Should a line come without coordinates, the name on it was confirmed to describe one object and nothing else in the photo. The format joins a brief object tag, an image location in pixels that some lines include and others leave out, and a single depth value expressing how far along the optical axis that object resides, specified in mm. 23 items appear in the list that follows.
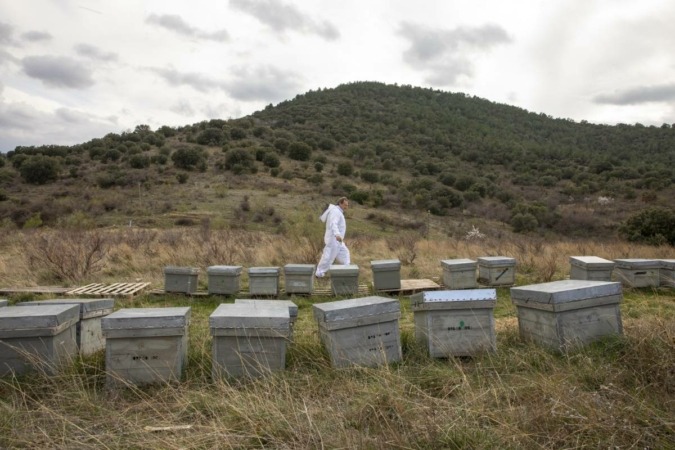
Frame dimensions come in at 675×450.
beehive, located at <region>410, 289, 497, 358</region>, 4840
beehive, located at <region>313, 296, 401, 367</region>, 4516
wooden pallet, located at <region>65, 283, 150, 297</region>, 8766
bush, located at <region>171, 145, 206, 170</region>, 36719
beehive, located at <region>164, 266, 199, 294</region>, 9086
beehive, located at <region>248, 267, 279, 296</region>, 9102
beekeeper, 10973
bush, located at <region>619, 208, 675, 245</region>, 19562
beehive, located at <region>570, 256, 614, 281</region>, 8922
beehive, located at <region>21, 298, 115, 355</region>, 4930
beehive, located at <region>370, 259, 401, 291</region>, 9219
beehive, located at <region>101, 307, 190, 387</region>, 4266
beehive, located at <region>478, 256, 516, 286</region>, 9727
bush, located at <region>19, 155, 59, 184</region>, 33031
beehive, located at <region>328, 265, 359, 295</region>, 9125
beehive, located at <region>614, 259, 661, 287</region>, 9250
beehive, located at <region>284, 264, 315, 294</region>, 9156
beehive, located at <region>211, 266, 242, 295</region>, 9031
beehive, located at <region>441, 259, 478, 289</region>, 9336
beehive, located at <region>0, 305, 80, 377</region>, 4320
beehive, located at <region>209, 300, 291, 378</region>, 4293
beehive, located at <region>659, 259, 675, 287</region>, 9057
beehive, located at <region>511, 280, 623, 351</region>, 4777
